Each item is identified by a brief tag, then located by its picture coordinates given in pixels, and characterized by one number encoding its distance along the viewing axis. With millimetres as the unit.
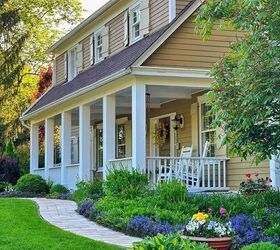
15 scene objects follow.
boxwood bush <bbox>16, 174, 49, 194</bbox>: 18422
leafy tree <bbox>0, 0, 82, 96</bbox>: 30625
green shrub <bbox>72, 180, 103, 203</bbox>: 12922
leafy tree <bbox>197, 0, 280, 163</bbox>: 7645
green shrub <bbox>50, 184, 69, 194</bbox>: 17203
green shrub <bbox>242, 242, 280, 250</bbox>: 5718
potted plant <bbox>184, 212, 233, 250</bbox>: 7117
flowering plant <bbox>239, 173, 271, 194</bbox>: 11920
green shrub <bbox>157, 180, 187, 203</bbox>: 10352
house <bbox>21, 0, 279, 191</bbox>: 12805
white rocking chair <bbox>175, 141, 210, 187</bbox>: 13289
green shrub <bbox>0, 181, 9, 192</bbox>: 20500
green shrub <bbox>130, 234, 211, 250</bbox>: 4943
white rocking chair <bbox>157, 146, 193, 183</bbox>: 12916
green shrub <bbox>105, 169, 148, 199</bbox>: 11264
